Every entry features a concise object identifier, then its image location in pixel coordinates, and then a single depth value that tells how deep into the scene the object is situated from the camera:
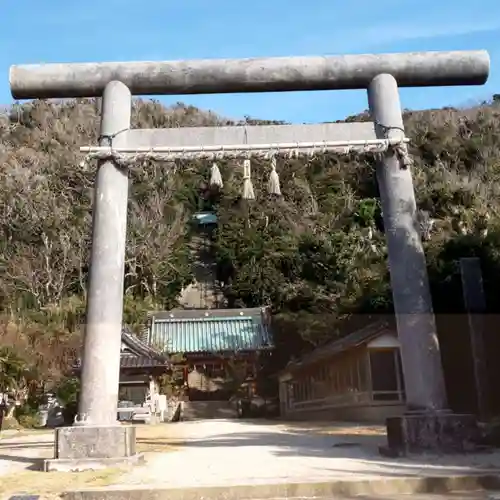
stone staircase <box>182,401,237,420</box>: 22.62
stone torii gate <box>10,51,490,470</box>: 6.98
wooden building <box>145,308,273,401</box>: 25.22
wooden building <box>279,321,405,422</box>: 16.28
